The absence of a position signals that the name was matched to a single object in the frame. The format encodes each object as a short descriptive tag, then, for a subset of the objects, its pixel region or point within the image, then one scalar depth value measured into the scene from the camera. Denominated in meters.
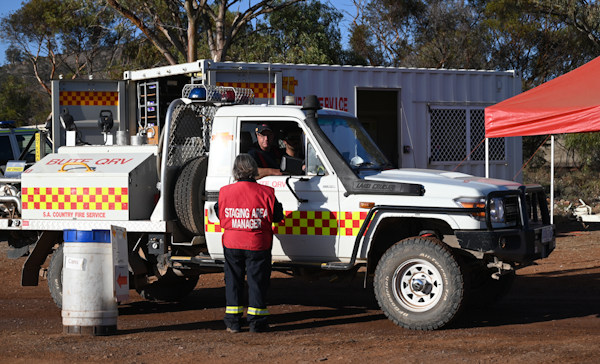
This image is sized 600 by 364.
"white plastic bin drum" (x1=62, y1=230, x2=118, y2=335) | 7.82
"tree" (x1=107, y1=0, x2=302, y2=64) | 28.27
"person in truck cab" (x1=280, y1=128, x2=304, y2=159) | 8.39
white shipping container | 13.46
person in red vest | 7.66
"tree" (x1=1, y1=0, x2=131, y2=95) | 39.22
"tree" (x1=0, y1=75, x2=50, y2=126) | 47.09
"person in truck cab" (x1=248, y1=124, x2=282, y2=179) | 8.31
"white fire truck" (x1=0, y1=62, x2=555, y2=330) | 7.62
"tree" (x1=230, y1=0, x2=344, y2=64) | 32.12
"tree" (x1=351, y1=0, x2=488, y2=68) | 36.47
